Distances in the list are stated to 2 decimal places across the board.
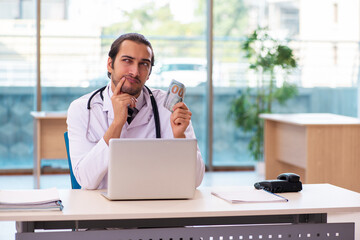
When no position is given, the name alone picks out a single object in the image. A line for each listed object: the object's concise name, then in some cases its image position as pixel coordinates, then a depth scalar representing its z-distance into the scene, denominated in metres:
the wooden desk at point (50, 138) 5.46
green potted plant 6.62
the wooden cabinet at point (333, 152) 4.86
